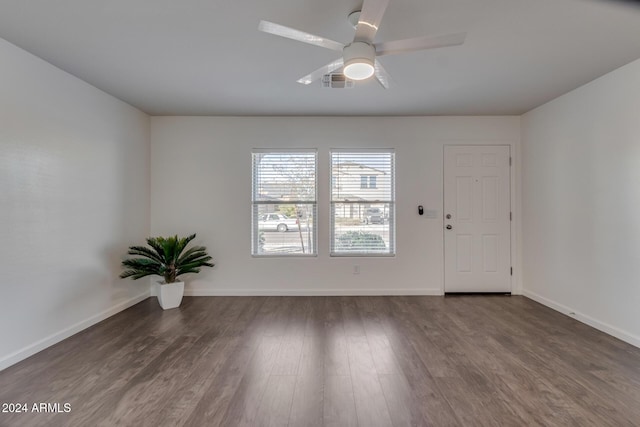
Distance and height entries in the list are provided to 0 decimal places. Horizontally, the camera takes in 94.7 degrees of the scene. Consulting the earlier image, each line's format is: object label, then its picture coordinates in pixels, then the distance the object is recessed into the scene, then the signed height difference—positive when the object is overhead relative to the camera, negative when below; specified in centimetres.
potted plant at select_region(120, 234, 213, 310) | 347 -57
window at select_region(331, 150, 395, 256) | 419 +22
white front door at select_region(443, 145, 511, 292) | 416 -8
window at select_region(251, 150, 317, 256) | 418 +12
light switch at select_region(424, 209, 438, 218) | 417 +6
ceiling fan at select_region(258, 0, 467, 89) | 167 +106
